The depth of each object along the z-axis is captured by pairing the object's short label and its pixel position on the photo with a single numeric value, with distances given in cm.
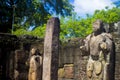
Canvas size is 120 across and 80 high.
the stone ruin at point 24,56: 679
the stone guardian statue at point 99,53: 509
